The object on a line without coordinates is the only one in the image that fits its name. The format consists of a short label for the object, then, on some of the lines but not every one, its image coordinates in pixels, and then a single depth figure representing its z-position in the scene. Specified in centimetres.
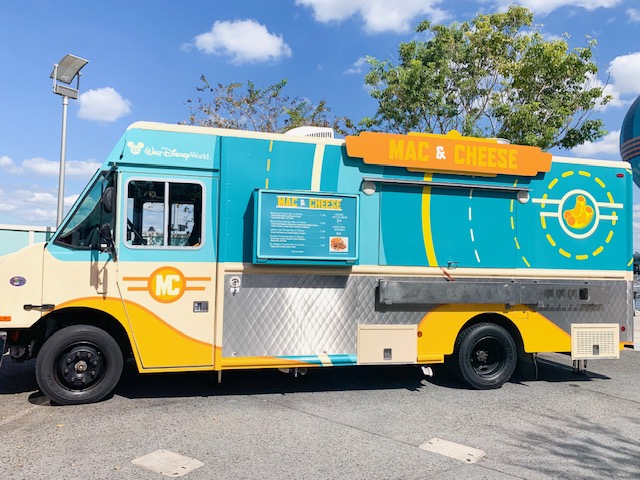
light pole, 1038
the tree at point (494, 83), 1256
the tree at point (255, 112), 1916
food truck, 557
